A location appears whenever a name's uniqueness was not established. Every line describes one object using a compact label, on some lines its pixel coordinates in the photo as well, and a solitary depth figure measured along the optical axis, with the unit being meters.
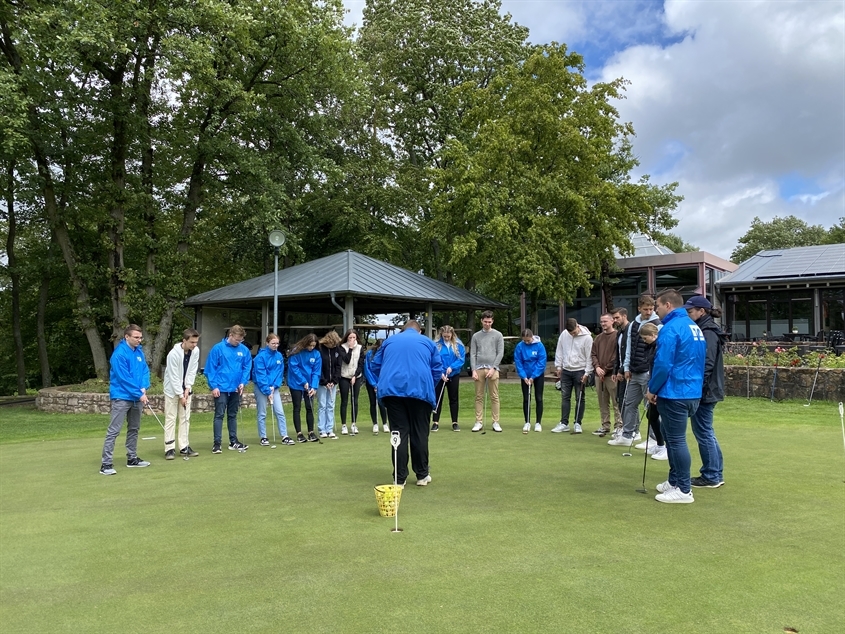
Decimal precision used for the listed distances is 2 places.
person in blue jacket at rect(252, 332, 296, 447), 8.91
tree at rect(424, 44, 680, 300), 21.03
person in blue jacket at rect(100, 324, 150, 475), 7.39
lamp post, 14.27
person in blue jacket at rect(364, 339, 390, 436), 10.08
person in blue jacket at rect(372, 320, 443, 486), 5.98
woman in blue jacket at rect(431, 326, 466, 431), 10.06
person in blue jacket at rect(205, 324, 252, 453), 8.47
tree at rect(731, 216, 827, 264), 52.50
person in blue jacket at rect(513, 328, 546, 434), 9.93
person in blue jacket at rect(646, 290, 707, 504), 5.39
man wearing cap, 5.81
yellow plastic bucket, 4.80
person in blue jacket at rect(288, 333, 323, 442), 9.17
